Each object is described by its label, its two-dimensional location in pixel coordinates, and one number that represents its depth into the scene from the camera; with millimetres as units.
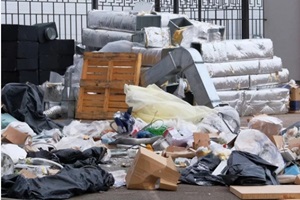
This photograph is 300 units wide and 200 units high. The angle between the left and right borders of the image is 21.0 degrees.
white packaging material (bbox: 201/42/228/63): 14594
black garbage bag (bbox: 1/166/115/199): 6371
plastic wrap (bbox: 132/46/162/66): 14227
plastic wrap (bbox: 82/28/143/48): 15589
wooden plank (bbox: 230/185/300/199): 6508
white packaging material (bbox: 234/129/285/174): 7730
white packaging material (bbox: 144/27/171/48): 14664
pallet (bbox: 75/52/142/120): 13750
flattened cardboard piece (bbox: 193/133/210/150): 8930
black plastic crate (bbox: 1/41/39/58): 15992
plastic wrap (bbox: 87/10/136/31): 15888
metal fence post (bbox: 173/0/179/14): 20003
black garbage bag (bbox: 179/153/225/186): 7293
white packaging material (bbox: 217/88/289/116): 14961
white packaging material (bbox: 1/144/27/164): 7801
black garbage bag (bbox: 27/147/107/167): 7930
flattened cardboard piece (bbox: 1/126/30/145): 9305
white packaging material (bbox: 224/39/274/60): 15336
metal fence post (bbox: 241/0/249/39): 20672
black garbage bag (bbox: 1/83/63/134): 11039
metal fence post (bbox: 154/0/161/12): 19709
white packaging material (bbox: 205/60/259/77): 14641
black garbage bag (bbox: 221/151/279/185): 6953
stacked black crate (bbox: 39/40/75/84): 16594
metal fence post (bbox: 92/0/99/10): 18984
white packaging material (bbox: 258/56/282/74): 15812
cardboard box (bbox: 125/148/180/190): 6902
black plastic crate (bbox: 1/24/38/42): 15938
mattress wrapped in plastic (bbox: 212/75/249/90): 14703
